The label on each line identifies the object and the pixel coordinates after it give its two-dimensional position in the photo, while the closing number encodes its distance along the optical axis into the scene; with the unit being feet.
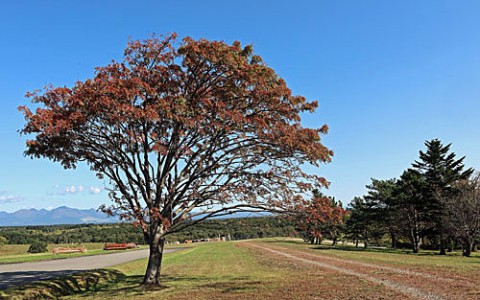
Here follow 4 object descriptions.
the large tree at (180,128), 44.24
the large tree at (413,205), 142.00
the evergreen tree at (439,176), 131.71
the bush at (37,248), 150.96
